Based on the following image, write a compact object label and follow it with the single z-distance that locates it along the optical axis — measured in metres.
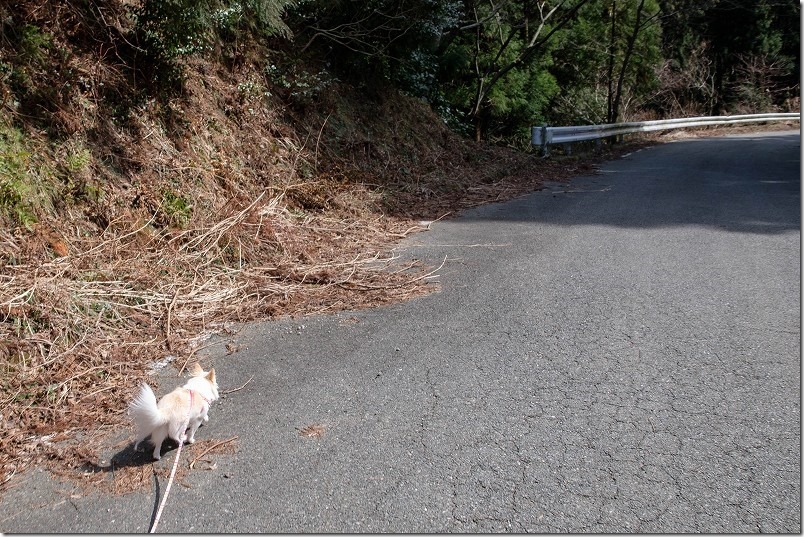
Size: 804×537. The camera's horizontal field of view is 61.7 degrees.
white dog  3.41
